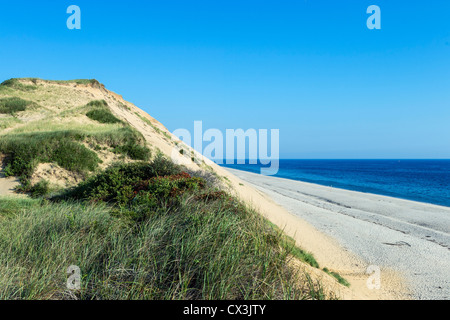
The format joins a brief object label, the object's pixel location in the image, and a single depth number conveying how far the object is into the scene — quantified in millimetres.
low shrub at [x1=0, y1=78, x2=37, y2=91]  32062
